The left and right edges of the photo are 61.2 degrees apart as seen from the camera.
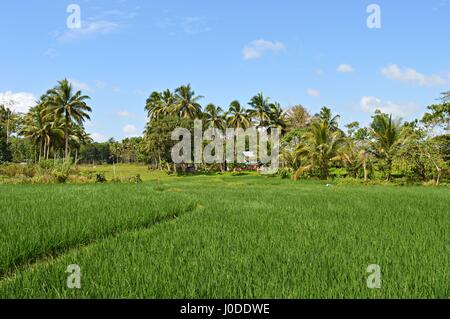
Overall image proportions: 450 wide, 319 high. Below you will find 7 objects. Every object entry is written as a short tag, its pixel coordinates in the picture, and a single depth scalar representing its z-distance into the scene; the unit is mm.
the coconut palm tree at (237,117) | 46875
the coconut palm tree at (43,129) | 42312
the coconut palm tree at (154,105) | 50850
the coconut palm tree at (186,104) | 47344
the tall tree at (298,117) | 46166
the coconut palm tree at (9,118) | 55394
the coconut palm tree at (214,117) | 48500
